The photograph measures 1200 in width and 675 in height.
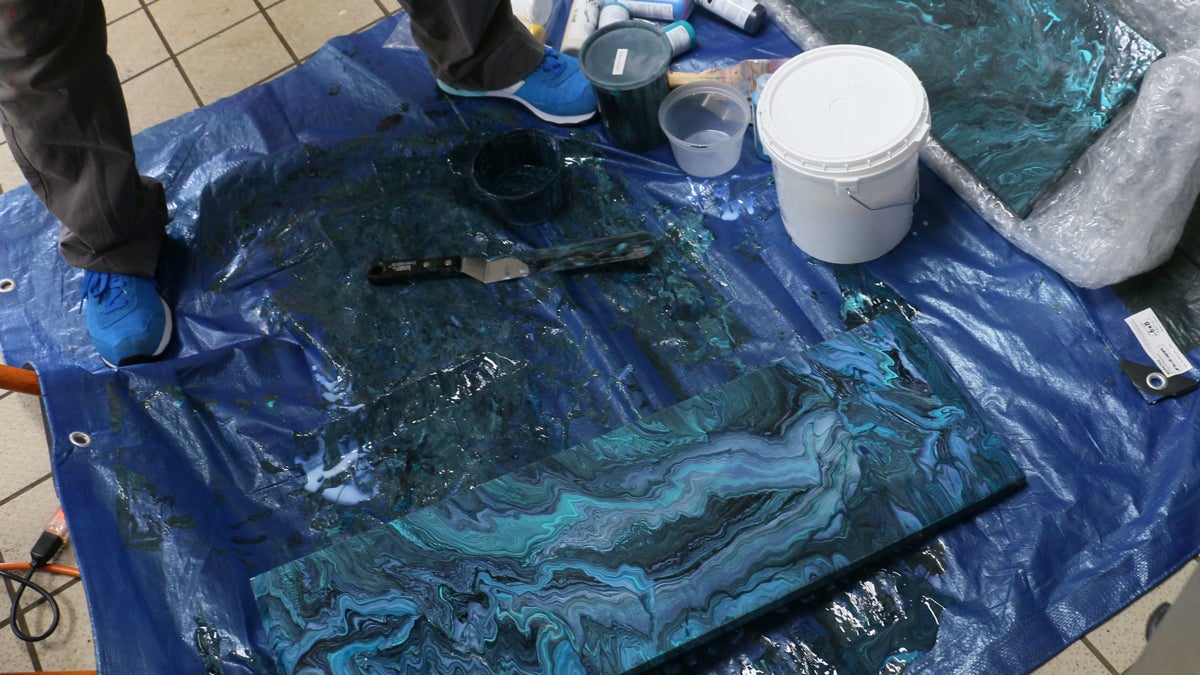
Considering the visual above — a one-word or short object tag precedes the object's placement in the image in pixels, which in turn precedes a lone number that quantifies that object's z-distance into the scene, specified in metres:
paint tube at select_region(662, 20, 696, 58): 2.22
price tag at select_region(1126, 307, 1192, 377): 1.69
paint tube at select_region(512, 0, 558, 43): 2.34
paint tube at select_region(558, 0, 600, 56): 2.31
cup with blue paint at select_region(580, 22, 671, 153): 2.00
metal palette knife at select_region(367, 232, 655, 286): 1.95
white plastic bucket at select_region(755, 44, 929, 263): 1.68
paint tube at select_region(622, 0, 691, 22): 2.28
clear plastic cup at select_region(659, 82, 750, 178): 2.02
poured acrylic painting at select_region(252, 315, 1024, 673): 1.52
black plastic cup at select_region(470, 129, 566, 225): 2.02
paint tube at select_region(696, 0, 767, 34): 2.23
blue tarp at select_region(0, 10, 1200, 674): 1.58
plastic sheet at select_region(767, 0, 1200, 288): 1.60
